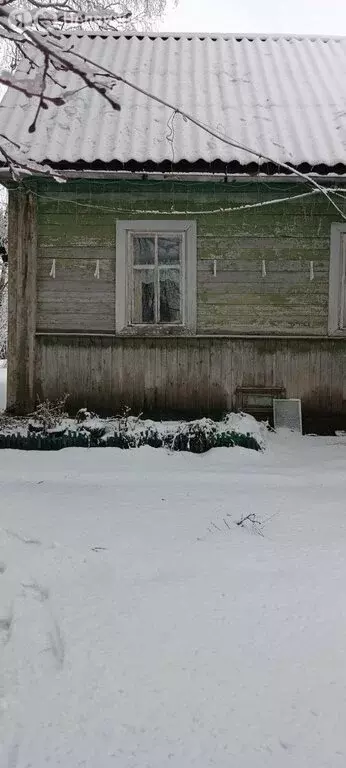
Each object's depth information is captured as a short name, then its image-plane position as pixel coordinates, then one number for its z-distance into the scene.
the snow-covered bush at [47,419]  6.48
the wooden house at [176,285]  7.20
